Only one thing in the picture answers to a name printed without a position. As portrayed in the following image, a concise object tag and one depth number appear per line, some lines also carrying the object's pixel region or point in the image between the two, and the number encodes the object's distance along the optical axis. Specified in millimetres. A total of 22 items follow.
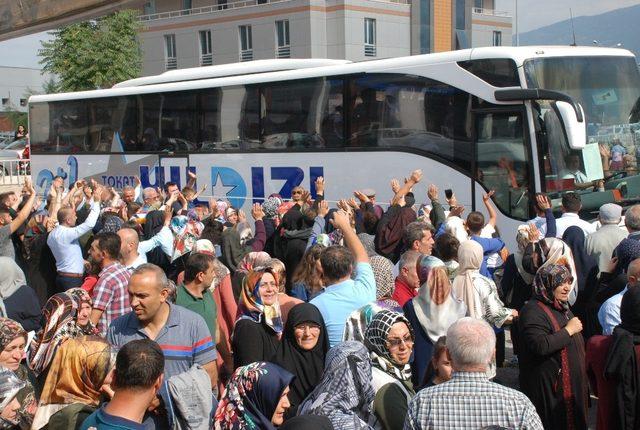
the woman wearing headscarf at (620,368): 5039
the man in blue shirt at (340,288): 5516
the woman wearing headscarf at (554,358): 5426
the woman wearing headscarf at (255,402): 3984
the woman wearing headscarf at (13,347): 4652
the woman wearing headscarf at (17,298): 6578
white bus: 12266
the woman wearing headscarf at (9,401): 4090
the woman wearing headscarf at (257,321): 5094
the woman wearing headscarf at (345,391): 3994
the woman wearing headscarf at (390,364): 4273
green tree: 37500
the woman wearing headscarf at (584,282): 7961
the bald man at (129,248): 6832
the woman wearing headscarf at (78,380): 4098
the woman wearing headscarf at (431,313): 5647
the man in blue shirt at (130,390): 3674
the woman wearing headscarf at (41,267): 8898
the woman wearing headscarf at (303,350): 4906
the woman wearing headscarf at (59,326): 4676
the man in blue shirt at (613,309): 5773
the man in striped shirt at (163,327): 4898
